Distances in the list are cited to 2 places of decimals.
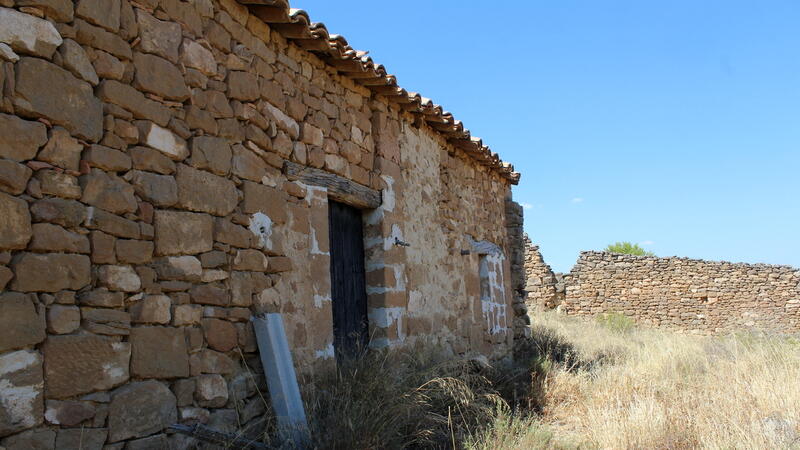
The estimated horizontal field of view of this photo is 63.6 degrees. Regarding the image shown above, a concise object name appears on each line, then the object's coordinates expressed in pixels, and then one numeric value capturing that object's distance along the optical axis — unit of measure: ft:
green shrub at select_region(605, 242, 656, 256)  111.75
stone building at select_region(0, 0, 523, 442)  9.37
